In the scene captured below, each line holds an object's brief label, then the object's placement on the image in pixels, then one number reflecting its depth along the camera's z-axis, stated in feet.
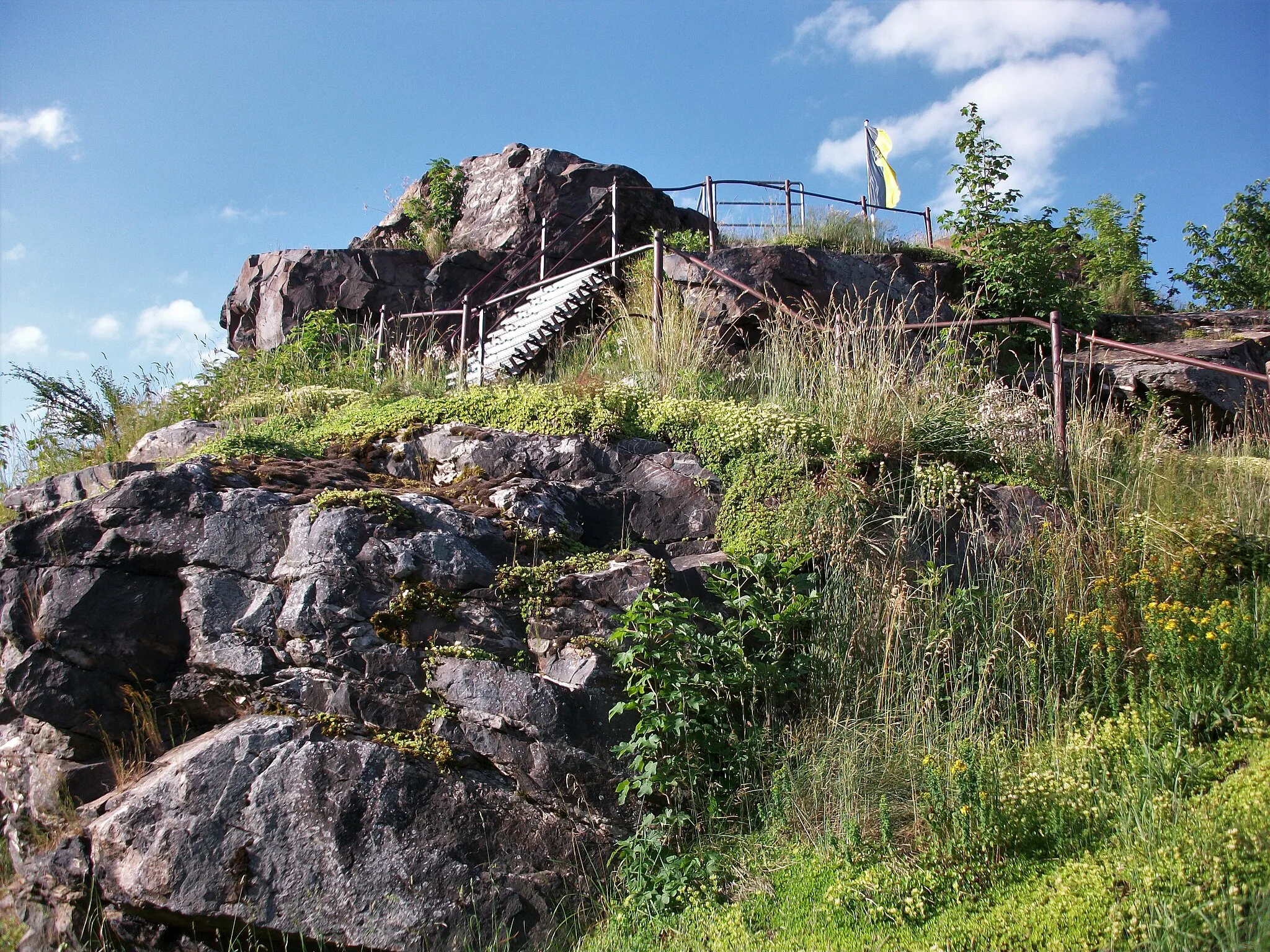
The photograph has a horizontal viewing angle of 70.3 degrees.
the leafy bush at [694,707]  13.76
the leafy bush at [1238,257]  59.88
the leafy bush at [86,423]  28.40
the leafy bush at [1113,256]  57.88
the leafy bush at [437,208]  58.44
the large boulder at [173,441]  25.36
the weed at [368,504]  17.31
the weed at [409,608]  15.67
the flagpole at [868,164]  68.07
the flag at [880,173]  68.08
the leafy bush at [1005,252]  47.21
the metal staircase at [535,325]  36.35
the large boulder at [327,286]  51.44
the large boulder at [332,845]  12.56
